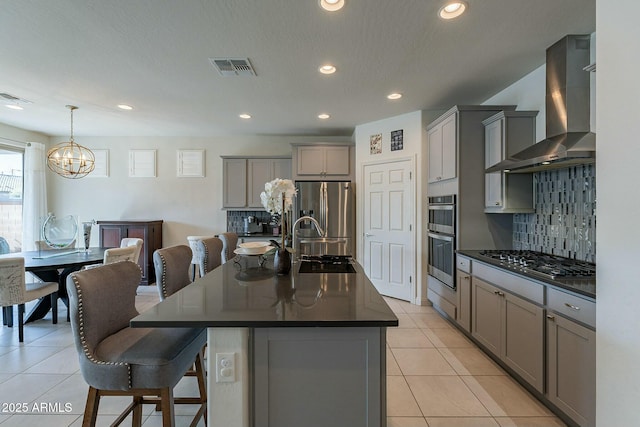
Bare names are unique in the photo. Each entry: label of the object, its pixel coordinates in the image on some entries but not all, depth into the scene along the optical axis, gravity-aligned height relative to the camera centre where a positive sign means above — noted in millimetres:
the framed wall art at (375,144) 4445 +1063
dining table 3043 -562
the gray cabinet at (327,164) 4887 +810
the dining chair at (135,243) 3783 -455
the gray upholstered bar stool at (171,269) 1845 -394
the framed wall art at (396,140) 4188 +1057
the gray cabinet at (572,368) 1550 -905
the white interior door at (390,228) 4098 -246
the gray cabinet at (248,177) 5238 +629
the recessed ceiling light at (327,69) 2754 +1397
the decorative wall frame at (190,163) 5559 +933
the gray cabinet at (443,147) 3156 +763
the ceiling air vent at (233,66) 2650 +1397
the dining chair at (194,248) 4173 -533
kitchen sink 2018 -411
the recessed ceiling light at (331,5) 1883 +1377
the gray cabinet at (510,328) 1935 -905
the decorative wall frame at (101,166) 5531 +867
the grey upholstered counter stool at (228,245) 2881 -349
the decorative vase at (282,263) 1877 -337
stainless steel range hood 2174 +876
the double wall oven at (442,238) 3164 -317
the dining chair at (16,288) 2715 -750
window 4758 +247
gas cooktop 1887 -402
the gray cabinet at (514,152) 2816 +586
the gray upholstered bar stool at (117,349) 1275 -654
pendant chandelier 5391 +1003
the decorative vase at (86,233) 3688 -284
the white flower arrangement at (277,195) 1938 +112
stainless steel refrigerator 4625 +8
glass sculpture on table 3834 -315
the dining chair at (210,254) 2469 -381
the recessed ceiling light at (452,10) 1915 +1385
